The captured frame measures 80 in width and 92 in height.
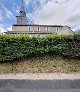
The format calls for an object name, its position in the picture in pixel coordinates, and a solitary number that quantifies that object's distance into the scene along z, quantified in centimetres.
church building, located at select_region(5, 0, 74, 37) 1990
